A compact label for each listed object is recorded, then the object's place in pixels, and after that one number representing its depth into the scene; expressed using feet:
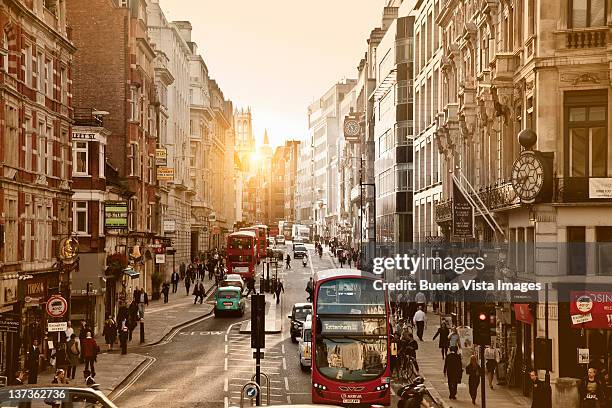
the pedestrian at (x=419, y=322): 149.48
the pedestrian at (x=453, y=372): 102.17
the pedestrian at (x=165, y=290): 217.15
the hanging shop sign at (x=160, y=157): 240.32
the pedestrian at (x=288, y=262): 330.54
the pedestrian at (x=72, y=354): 116.26
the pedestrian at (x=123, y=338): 138.51
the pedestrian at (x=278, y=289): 220.02
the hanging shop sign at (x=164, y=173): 236.02
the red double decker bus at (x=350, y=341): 92.07
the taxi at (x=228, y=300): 192.65
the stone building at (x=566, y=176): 97.35
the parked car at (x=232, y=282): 211.00
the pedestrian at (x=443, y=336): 127.54
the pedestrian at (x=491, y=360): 111.45
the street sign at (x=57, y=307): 105.09
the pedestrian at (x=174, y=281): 248.11
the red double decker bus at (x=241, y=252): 265.13
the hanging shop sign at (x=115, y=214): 170.81
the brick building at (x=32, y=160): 117.60
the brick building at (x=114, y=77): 210.18
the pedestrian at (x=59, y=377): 95.35
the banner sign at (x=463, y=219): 129.70
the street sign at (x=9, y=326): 97.30
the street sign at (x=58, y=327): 106.93
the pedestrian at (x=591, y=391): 89.45
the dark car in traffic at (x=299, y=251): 385.70
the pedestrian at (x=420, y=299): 171.73
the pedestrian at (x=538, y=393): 86.22
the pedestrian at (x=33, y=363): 107.99
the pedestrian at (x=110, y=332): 144.77
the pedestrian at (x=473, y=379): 98.73
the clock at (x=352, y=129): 416.67
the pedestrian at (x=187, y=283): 240.12
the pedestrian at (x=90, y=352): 115.24
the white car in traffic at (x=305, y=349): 121.08
